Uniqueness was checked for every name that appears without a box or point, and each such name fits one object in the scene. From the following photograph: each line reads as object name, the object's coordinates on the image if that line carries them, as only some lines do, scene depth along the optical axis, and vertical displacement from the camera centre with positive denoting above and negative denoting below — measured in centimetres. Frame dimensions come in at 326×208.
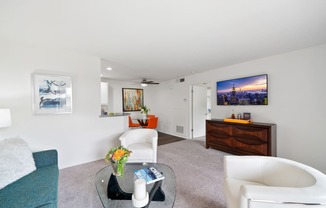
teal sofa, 127 -88
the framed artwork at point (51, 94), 262 +17
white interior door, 534 -36
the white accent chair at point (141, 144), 268 -91
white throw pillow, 150 -67
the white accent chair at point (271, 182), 102 -74
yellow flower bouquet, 166 -67
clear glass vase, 170 -82
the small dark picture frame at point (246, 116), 355 -40
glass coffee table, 152 -103
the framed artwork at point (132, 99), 657 +12
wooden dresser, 296 -88
